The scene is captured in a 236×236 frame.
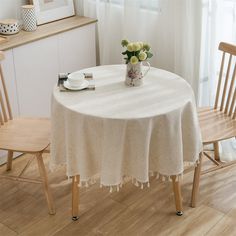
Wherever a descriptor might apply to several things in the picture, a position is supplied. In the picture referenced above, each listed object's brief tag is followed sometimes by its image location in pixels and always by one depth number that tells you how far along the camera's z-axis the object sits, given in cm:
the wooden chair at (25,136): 255
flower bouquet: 245
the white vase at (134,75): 251
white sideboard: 308
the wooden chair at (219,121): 263
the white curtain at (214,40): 291
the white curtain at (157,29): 307
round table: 224
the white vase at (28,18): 329
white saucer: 254
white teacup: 255
